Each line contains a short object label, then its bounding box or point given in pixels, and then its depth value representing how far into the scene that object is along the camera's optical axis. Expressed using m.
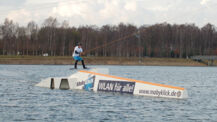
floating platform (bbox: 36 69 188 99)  30.55
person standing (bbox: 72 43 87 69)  37.53
